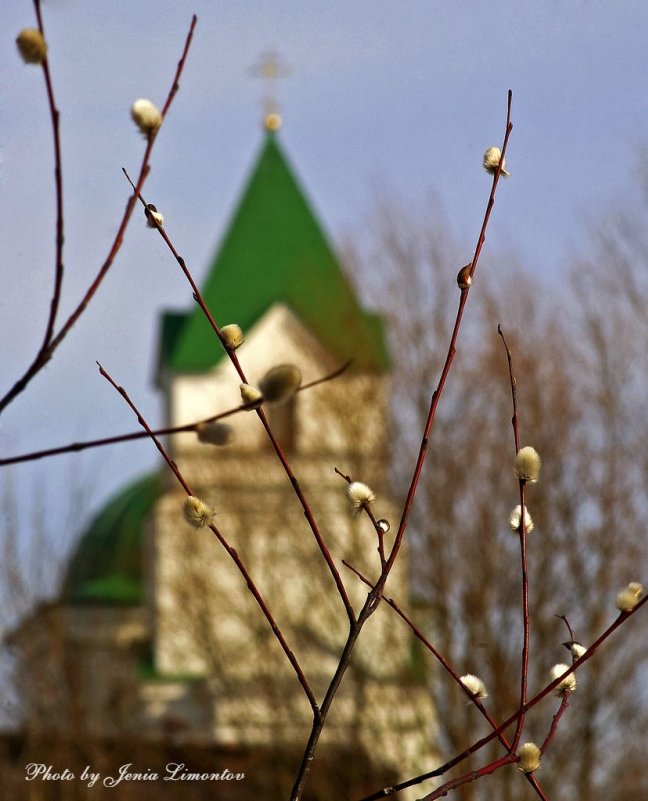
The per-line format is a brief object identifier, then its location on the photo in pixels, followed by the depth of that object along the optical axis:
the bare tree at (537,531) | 39.94
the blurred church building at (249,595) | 39.59
